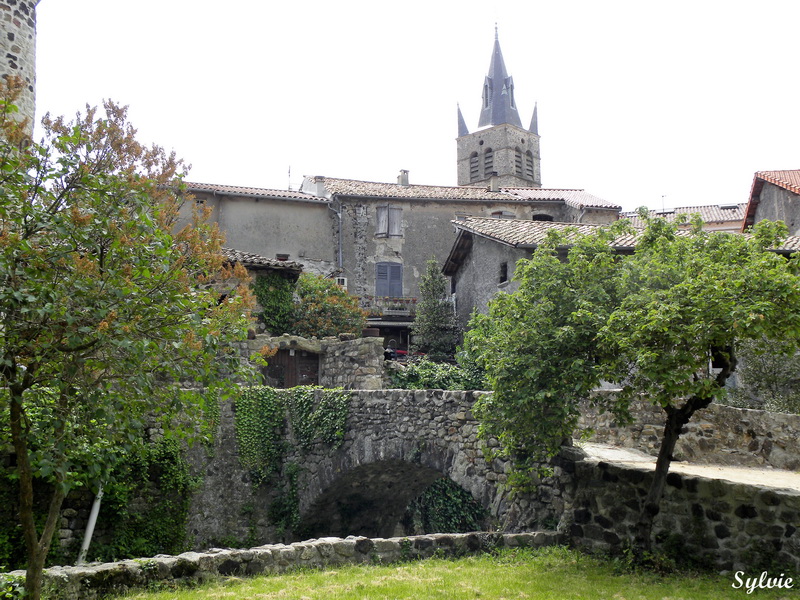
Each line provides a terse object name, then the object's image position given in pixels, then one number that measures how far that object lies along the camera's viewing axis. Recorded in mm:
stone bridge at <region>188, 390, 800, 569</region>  8617
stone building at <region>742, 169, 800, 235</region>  23484
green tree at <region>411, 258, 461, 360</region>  27531
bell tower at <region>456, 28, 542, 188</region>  59469
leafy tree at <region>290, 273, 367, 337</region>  22516
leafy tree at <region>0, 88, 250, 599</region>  5594
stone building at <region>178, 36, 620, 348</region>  31484
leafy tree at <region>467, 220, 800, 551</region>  7969
